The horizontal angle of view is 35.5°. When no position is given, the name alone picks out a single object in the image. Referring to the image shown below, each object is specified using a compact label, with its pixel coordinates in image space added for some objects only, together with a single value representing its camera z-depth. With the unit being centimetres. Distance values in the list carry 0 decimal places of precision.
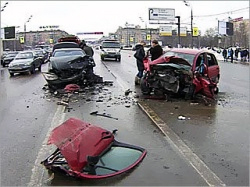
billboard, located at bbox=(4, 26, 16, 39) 7044
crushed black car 1512
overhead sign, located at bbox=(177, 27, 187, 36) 8002
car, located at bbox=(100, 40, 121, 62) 3984
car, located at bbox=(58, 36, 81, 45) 2830
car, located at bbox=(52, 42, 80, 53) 2399
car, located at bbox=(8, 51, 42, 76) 2486
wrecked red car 1208
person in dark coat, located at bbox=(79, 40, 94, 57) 1934
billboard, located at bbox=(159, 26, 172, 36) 7998
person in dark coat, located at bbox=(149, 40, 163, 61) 1509
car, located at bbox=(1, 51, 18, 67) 4028
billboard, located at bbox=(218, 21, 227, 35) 5853
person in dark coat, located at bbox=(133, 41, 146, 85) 1579
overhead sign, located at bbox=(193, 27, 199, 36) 6150
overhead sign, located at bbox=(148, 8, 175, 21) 6631
